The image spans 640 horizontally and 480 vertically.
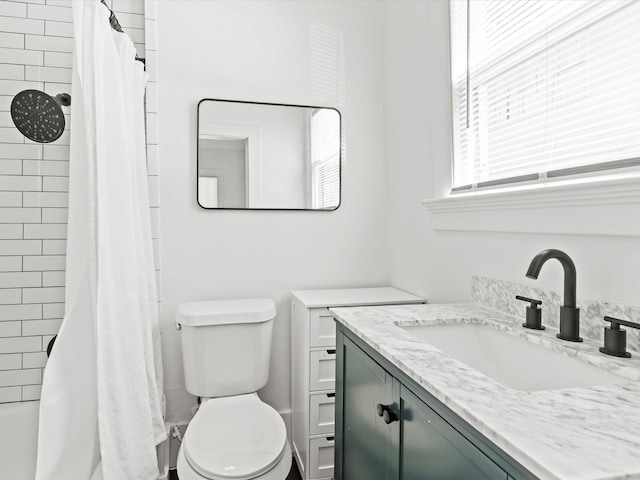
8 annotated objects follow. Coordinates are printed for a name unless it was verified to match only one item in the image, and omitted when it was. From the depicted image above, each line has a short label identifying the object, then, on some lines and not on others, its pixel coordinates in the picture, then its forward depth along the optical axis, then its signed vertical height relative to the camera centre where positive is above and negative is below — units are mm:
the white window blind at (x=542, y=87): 1071 +468
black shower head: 1942 +583
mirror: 2191 +442
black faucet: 1070 -158
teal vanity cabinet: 737 -441
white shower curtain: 1372 -252
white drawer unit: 1915 -676
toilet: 1543 -676
